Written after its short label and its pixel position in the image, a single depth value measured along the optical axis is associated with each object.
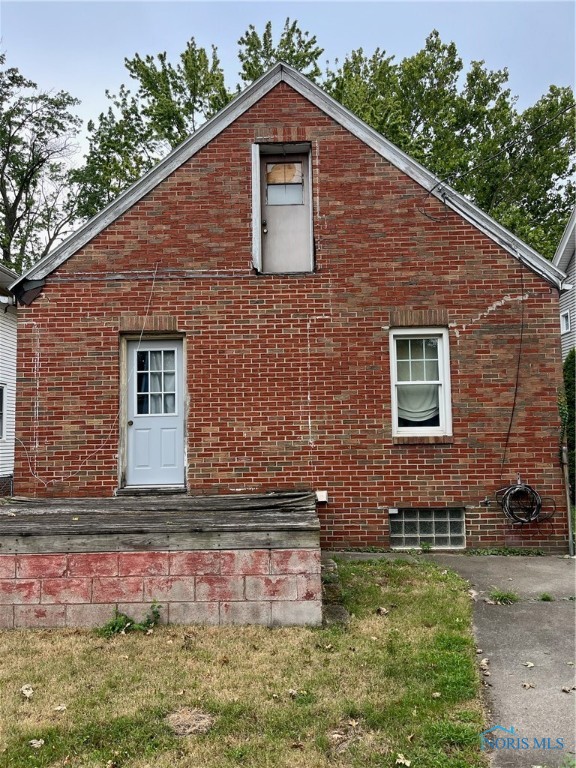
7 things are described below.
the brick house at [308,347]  8.05
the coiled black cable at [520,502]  7.85
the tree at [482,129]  24.05
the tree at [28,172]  26.83
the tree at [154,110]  23.20
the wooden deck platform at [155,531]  5.18
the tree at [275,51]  23.97
